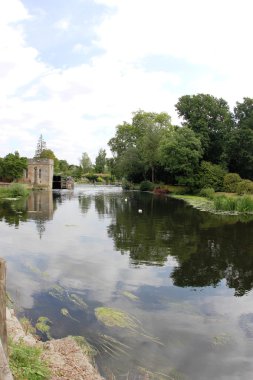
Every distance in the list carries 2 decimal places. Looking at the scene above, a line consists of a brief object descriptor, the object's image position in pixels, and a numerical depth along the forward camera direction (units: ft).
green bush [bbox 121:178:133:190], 251.60
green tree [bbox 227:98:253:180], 163.12
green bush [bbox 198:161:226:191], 163.73
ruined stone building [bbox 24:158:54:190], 216.33
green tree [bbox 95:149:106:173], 465.88
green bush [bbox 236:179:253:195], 143.55
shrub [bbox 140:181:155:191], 217.97
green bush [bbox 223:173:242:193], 157.75
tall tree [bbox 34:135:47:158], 375.45
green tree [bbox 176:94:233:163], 175.60
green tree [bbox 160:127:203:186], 164.04
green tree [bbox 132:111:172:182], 211.61
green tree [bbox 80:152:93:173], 476.79
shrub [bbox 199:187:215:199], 146.25
